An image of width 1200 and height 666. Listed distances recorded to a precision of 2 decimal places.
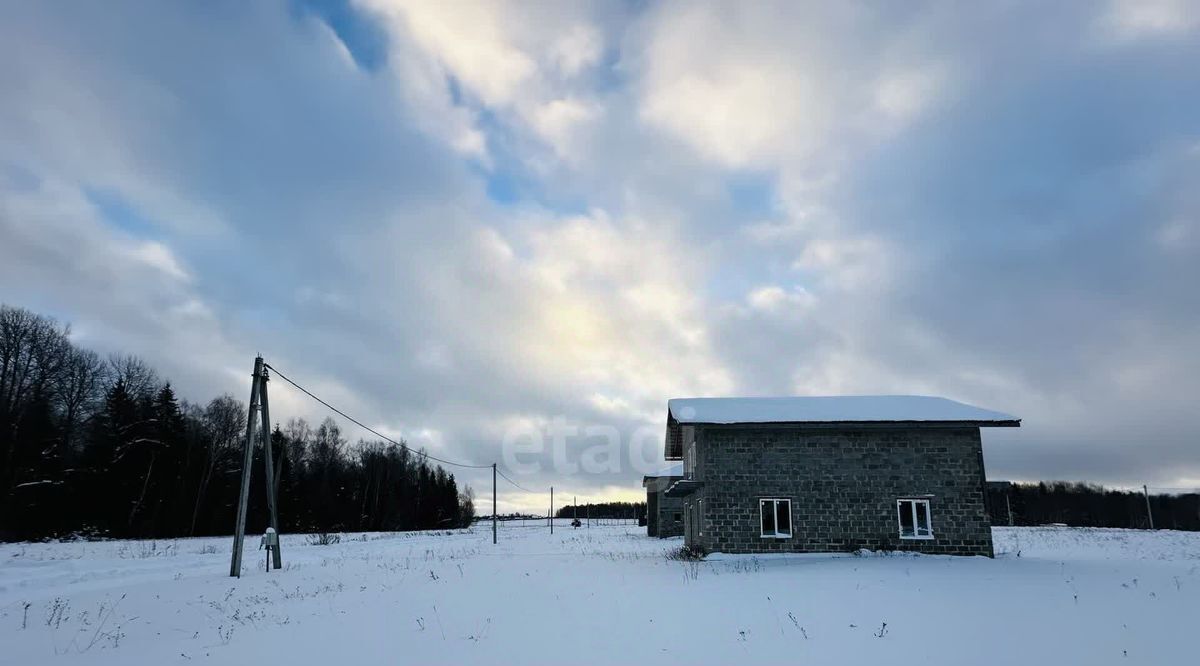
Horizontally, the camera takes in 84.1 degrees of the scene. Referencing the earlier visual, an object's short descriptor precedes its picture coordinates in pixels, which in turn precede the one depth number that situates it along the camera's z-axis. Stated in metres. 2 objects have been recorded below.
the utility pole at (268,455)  20.34
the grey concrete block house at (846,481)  21.78
